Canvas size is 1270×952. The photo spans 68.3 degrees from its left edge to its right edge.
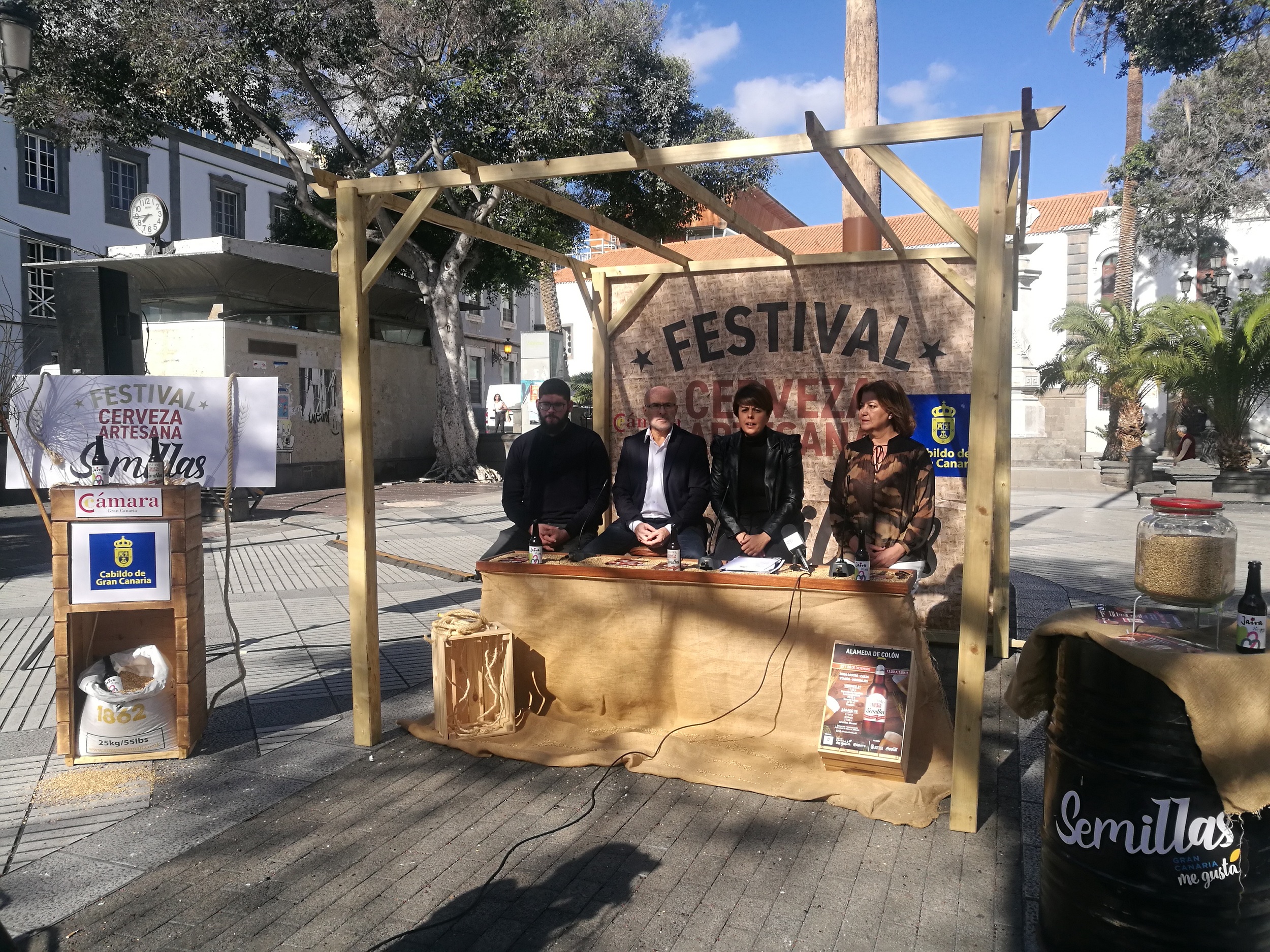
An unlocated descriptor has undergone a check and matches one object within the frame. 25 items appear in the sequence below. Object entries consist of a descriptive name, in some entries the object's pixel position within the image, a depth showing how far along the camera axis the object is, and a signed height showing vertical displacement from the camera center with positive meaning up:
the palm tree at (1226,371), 18.70 +1.18
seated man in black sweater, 6.22 -0.33
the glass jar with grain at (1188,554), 2.72 -0.37
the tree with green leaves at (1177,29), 15.76 +6.88
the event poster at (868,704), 4.12 -1.23
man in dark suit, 5.89 -0.36
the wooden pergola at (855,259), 3.71 +0.85
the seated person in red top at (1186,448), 19.14 -0.40
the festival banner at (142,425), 4.79 +0.03
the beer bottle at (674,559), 4.70 -0.65
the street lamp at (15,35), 8.20 +3.49
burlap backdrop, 6.46 +0.58
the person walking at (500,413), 28.23 +0.54
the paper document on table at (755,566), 4.61 -0.68
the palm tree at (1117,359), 21.56 +1.74
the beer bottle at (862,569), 4.35 -0.65
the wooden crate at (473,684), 4.66 -1.28
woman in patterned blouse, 5.45 -0.32
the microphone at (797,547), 4.78 -0.62
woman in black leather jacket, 5.73 -0.32
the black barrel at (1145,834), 2.45 -1.08
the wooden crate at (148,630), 4.32 -0.96
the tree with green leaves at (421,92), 15.95 +6.37
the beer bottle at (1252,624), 2.52 -0.53
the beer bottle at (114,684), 4.39 -1.19
